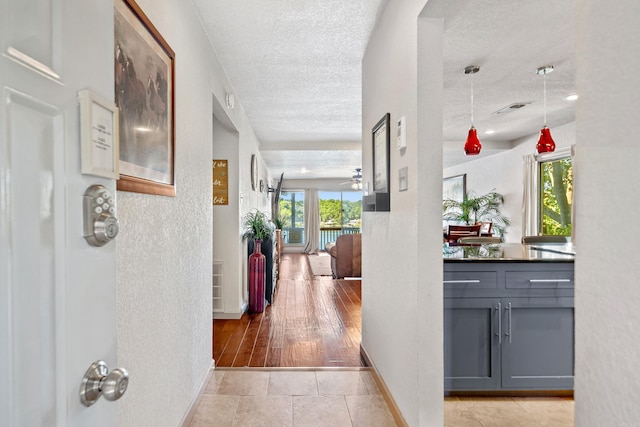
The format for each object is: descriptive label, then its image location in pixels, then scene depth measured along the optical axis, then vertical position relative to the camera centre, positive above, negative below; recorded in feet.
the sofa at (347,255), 21.54 -2.66
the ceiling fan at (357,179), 29.76 +2.70
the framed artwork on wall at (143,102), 4.19 +1.43
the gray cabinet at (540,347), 7.63 -2.86
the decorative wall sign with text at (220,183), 13.39 +1.01
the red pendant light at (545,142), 11.60 +2.22
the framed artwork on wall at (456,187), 29.66 +2.03
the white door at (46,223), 1.53 -0.06
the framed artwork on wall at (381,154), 7.30 +1.22
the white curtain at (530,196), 20.52 +0.85
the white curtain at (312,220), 39.17 -1.04
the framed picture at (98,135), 1.99 +0.44
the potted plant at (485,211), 23.88 -0.02
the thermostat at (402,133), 6.08 +1.33
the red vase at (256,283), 14.06 -2.82
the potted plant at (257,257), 14.08 -1.86
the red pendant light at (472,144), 12.39 +2.28
